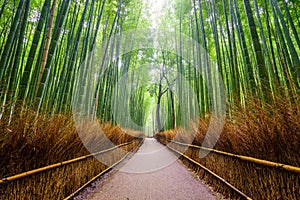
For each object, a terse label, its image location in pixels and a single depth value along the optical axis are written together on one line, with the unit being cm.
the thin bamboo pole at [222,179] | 136
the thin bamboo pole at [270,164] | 90
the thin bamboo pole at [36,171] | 93
